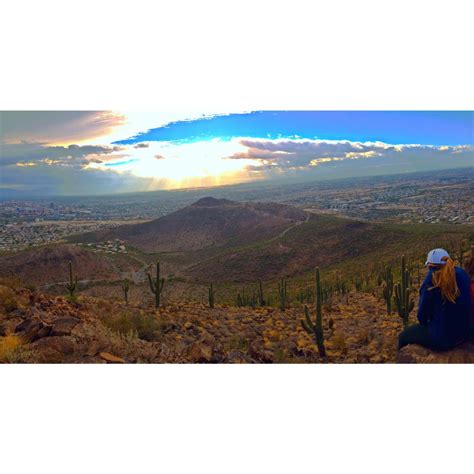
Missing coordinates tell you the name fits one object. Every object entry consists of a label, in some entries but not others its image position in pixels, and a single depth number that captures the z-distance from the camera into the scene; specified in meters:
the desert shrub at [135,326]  5.52
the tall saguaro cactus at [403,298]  5.22
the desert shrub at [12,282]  6.90
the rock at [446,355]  4.30
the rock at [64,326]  4.95
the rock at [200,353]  4.87
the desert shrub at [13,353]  4.62
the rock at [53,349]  4.68
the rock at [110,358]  4.63
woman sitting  4.07
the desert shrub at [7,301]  5.89
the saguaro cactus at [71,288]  6.97
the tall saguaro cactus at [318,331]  5.05
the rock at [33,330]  4.91
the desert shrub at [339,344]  5.10
